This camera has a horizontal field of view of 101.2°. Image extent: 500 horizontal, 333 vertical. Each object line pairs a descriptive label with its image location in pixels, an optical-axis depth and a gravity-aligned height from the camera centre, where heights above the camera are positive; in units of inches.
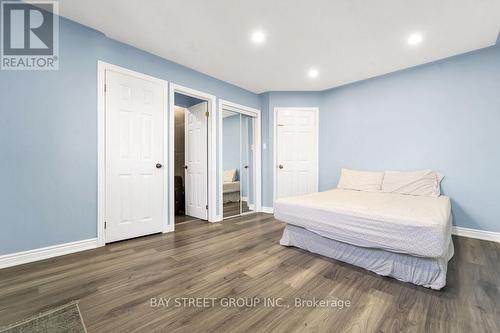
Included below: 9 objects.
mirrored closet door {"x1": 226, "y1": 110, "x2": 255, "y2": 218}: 162.4 +1.8
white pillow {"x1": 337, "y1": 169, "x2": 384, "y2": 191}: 137.2 -9.7
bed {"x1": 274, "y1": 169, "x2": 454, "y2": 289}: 64.0 -23.6
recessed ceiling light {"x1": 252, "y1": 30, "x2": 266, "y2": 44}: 95.8 +62.6
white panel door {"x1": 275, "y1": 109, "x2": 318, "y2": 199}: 174.6 +12.9
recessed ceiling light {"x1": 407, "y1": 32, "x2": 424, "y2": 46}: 96.7 +62.0
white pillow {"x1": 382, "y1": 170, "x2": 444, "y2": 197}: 118.2 -10.0
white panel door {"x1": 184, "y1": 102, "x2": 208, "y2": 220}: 148.7 +3.8
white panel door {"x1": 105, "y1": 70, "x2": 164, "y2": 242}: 102.2 +5.0
